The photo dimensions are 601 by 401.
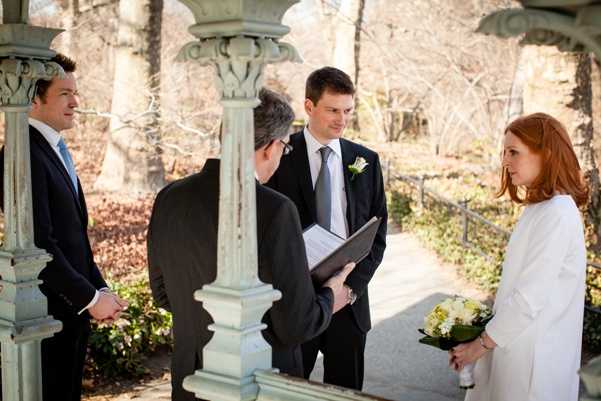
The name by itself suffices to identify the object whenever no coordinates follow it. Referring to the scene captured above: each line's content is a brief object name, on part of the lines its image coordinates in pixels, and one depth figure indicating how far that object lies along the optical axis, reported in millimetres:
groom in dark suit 4871
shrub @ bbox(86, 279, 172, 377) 6789
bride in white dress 3637
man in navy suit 4391
